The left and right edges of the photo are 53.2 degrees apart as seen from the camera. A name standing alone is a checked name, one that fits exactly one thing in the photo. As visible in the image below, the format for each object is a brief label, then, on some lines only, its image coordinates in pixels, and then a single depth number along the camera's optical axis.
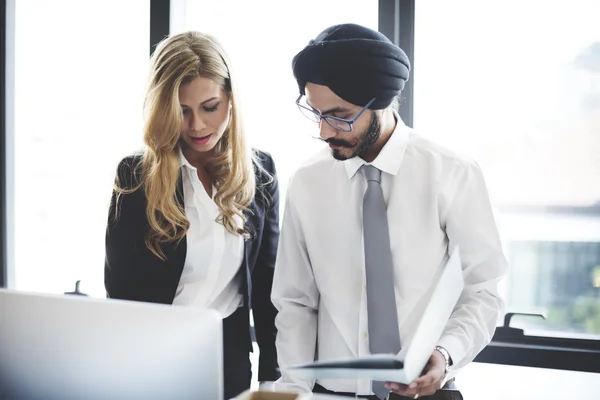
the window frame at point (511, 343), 2.15
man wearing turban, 1.55
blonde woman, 1.83
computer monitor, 0.85
